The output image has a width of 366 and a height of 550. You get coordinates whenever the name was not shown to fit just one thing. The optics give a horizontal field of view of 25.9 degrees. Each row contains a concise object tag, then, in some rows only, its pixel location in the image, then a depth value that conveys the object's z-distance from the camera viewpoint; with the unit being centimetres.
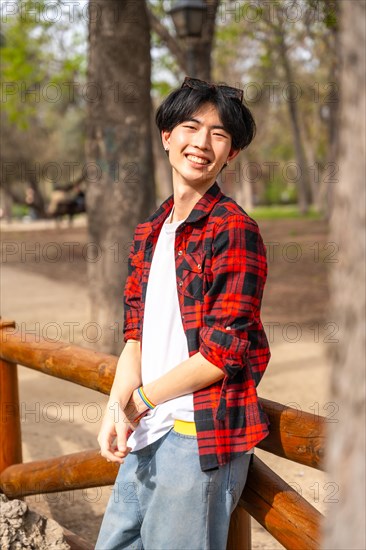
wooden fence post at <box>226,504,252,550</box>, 257
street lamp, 1021
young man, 207
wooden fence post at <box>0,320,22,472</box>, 374
